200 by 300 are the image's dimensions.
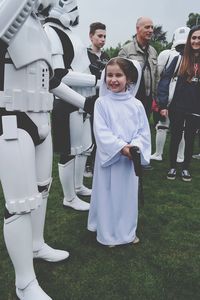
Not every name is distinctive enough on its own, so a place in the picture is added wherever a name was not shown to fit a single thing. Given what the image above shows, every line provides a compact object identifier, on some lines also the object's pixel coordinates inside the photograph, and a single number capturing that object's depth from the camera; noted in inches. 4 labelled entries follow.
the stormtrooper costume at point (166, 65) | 187.8
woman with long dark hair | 162.2
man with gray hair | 169.9
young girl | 97.7
